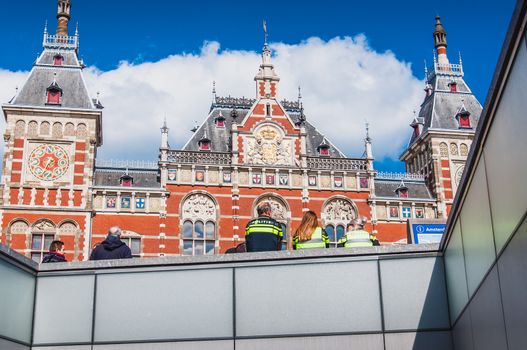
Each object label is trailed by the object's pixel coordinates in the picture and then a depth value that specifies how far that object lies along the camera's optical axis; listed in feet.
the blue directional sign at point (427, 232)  41.55
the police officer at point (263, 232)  30.99
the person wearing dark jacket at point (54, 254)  33.32
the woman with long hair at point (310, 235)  30.83
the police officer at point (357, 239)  31.86
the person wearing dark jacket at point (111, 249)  32.35
